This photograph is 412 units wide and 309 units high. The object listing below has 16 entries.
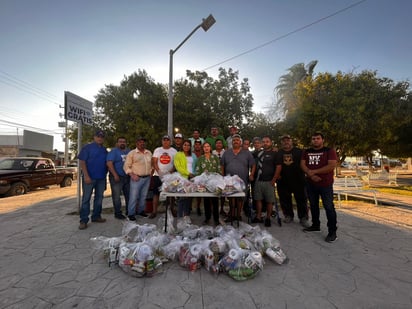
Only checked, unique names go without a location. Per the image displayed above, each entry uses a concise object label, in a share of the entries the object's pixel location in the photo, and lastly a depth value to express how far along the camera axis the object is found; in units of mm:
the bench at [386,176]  14902
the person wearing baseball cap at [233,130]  5438
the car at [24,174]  9219
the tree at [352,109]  9953
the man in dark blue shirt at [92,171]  4348
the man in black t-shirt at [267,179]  4488
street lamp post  7060
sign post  5109
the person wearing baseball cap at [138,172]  4703
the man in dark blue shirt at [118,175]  4698
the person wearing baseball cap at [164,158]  4766
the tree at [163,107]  9930
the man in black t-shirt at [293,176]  4656
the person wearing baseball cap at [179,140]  5012
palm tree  19244
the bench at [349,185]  6938
